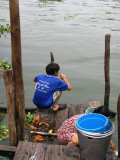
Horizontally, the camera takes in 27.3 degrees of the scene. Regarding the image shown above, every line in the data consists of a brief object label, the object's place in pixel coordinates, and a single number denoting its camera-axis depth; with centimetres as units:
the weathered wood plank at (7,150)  375
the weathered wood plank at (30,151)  329
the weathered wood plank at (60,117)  508
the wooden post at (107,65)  555
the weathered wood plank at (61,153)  329
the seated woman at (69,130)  395
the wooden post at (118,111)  390
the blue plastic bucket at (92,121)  344
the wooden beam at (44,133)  468
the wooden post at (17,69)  332
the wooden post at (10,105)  347
